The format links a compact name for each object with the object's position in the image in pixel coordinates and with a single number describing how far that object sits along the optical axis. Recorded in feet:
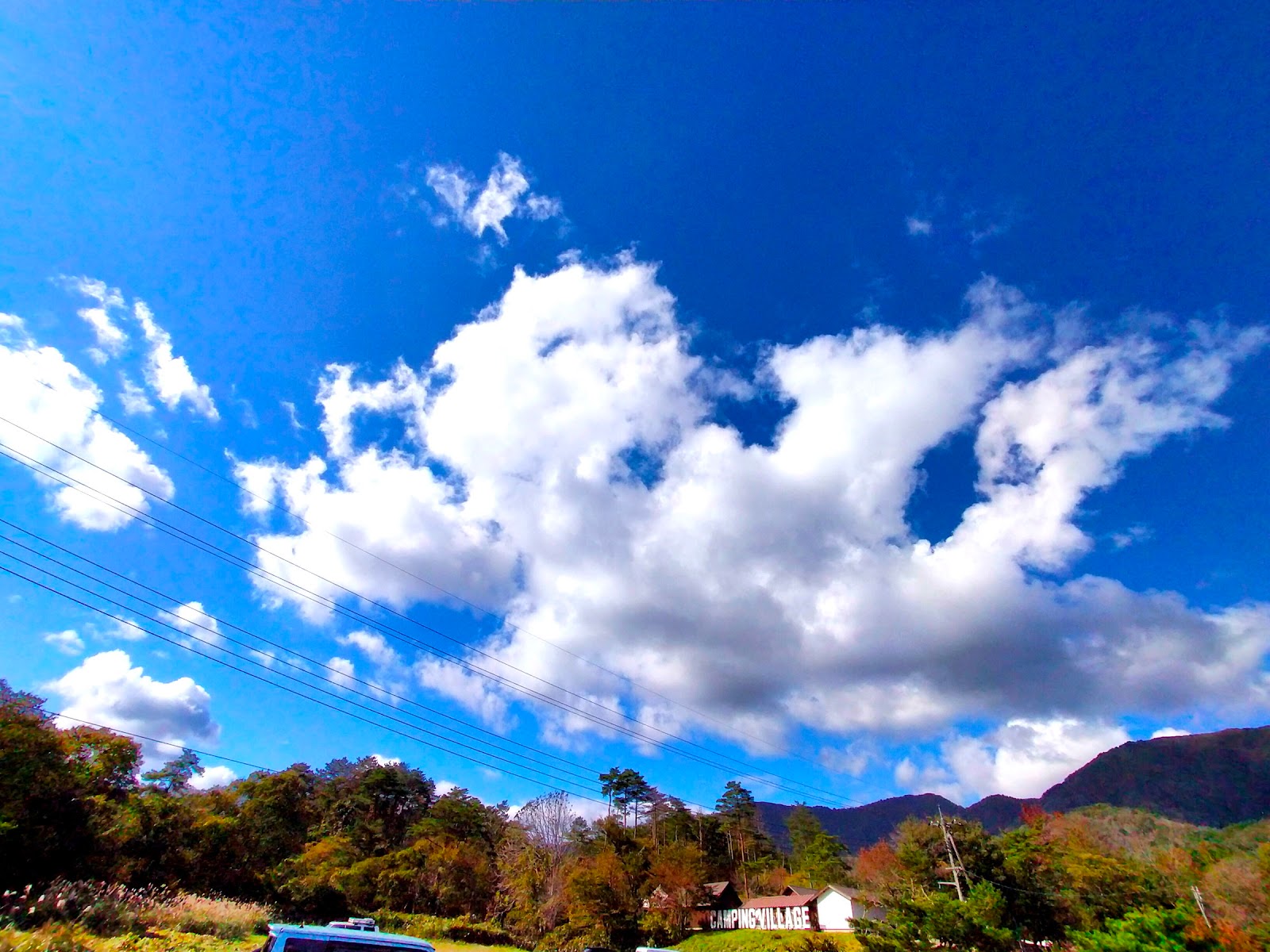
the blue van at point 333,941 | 40.57
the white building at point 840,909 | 203.00
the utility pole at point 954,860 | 132.36
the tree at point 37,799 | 71.51
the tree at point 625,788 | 280.10
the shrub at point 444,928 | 152.25
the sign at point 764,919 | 218.79
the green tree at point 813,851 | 279.08
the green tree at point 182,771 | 174.81
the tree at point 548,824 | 179.83
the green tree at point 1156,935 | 76.69
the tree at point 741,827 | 285.84
